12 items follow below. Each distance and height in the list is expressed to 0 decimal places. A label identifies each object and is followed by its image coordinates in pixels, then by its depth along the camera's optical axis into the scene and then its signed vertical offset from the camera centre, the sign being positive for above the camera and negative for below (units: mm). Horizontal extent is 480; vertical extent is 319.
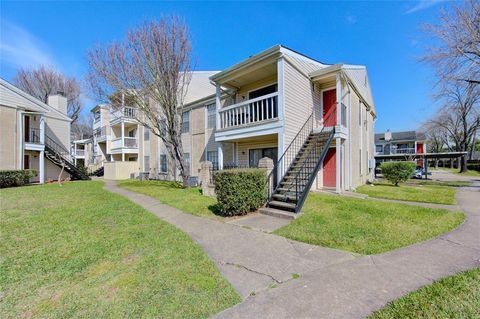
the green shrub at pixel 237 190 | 6625 -914
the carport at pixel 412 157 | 21853 +499
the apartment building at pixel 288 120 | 9500 +2302
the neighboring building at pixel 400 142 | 42906 +3644
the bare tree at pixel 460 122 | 30611 +6770
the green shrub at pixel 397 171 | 13680 -699
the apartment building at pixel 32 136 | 15945 +2275
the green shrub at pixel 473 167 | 37600 -1331
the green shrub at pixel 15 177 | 14352 -998
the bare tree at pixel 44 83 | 29219 +11240
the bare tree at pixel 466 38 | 11453 +6708
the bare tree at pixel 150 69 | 11734 +5305
